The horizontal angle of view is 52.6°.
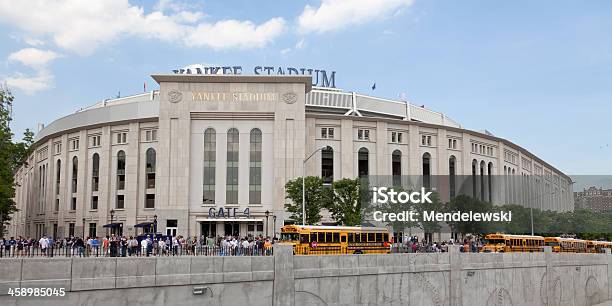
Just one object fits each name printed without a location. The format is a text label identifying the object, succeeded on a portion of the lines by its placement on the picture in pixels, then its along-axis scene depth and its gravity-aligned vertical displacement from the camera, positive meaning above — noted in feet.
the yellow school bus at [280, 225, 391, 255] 150.71 -7.06
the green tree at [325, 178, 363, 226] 220.23 +3.01
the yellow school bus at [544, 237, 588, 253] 211.41 -11.59
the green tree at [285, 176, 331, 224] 222.69 +4.77
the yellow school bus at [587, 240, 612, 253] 241.76 -13.79
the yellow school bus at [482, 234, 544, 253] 185.78 -9.69
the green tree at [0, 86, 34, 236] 210.38 +20.33
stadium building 272.10 +27.96
